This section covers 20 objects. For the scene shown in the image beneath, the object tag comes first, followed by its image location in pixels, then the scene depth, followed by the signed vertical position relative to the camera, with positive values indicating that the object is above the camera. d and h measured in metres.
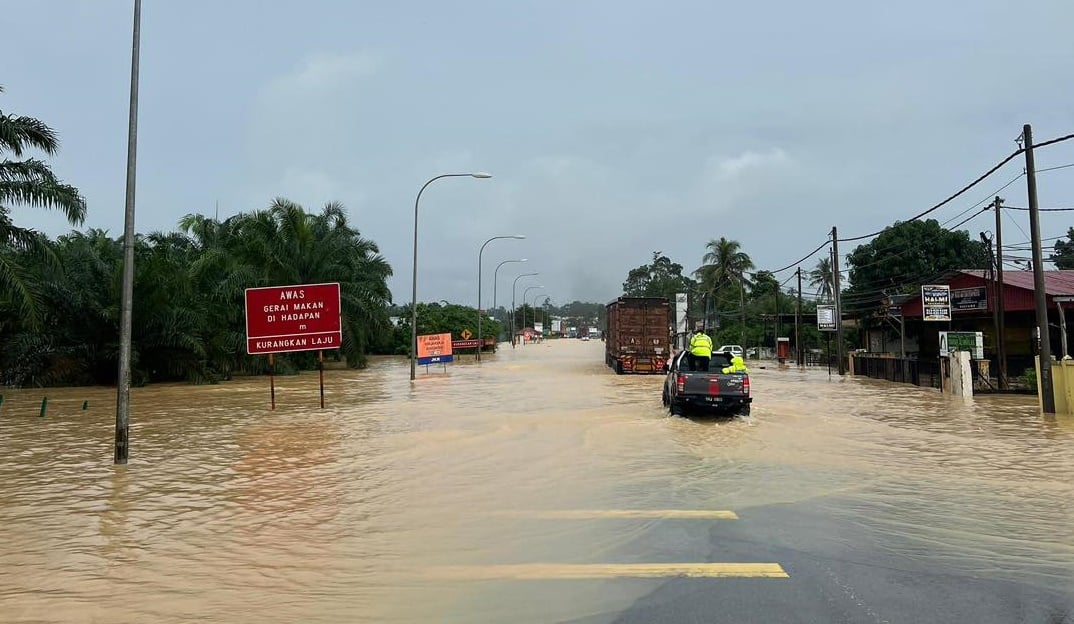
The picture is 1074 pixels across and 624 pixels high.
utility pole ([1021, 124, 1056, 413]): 18.05 +1.71
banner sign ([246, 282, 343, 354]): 18.72 +1.04
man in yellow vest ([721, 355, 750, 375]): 15.86 -0.29
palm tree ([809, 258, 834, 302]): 77.62 +8.39
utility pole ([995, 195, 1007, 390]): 24.42 +1.57
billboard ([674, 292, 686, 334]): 79.00 +4.89
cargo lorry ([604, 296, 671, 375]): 34.38 +0.98
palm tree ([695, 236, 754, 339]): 73.50 +8.94
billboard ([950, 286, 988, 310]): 32.06 +2.41
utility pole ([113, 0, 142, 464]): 10.82 +0.60
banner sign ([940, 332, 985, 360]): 25.66 +0.38
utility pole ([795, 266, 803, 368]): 47.69 +1.30
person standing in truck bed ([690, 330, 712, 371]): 16.19 +0.06
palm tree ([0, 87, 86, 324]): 19.08 +4.44
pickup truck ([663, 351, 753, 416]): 15.42 -0.77
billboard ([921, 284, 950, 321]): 28.67 +2.01
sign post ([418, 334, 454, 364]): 35.16 +0.32
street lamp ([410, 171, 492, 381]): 30.11 +1.52
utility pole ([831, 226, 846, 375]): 36.78 +2.21
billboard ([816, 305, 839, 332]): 39.97 +1.92
